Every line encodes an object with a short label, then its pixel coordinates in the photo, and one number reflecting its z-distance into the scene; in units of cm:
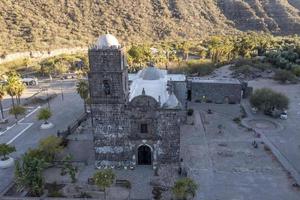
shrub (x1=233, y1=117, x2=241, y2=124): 4244
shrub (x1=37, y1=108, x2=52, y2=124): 4019
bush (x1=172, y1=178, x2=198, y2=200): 2323
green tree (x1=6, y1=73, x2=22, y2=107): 4297
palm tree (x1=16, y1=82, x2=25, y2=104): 4365
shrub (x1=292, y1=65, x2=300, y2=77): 6538
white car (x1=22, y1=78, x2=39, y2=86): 6544
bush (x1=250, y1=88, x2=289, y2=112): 4434
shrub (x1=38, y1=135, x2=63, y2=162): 3095
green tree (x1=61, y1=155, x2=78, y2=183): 2764
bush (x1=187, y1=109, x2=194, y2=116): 4500
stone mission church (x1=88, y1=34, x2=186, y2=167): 2869
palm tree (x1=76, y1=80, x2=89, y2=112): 4340
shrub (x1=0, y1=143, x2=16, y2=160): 3036
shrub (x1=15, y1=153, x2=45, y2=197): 2508
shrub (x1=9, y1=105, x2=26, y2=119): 4300
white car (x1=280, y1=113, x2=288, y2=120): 4357
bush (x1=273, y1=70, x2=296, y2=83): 6244
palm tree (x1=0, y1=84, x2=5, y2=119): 4152
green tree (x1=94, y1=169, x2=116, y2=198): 2441
